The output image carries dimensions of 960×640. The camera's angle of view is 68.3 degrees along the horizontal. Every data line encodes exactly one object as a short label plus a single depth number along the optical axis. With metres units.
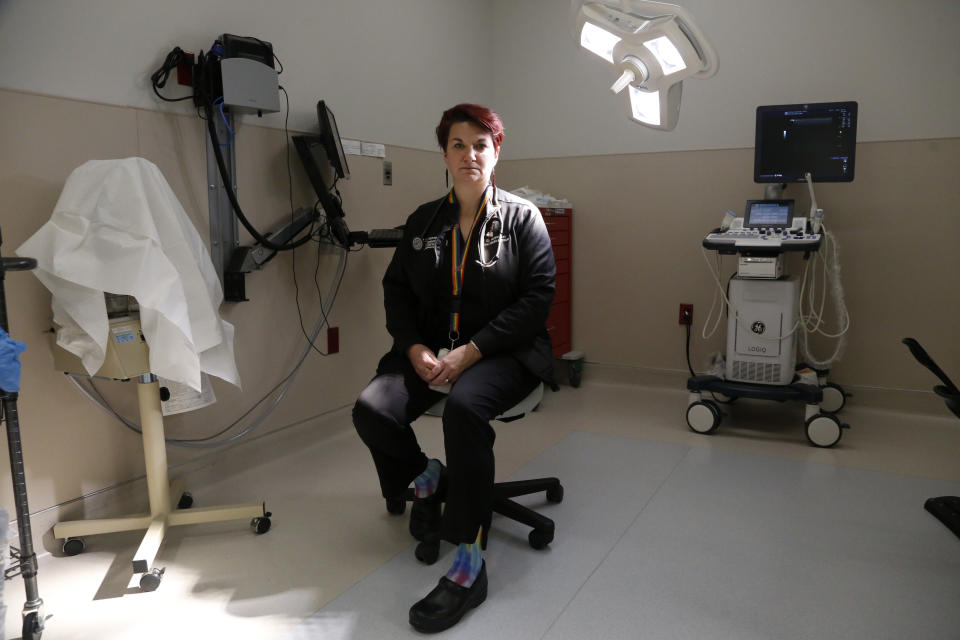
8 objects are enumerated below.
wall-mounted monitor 2.76
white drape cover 1.86
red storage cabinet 3.88
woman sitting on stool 1.98
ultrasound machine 3.01
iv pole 1.56
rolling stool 2.05
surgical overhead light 1.70
